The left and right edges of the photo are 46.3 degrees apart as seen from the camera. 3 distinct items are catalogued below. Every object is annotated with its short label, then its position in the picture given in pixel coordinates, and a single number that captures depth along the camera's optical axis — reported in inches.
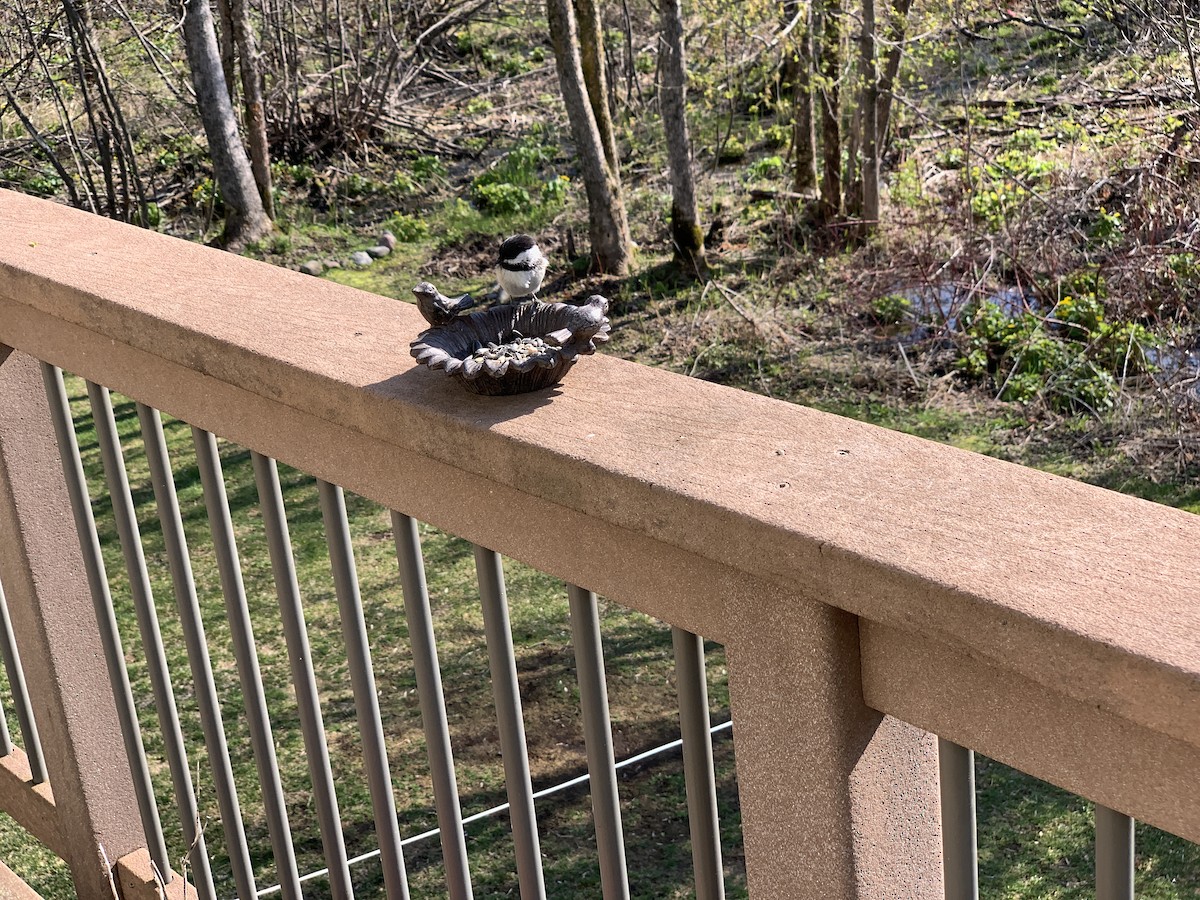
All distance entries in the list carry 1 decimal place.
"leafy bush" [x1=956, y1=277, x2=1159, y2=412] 241.6
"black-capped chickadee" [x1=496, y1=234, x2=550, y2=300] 53.6
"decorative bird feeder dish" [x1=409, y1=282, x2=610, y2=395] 45.8
